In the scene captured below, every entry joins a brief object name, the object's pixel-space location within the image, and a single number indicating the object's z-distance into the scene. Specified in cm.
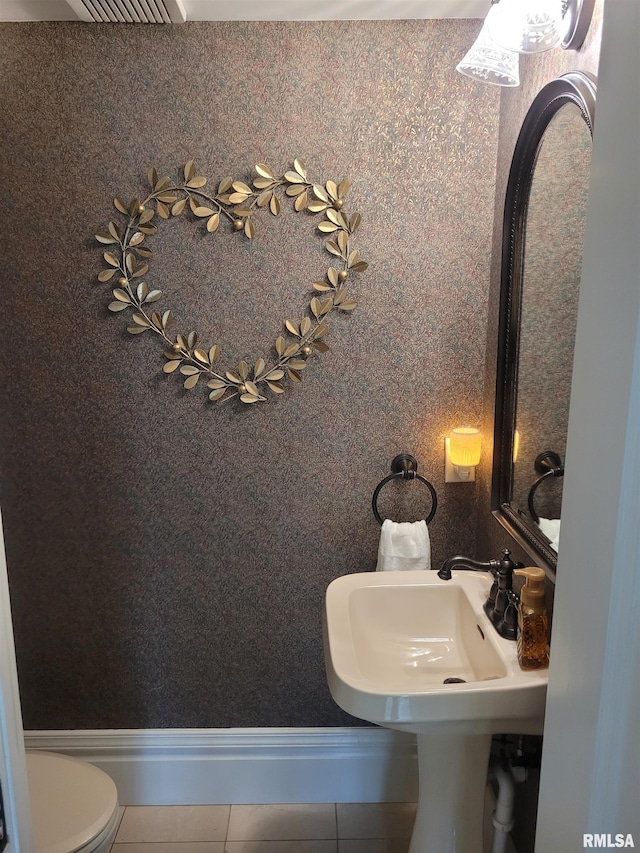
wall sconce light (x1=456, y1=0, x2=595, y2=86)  129
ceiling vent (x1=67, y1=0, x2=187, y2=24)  164
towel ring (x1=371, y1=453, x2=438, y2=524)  196
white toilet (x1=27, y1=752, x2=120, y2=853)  149
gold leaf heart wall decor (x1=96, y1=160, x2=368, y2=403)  183
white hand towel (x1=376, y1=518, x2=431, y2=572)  193
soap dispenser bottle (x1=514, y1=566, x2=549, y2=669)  131
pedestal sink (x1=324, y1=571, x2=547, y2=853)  127
